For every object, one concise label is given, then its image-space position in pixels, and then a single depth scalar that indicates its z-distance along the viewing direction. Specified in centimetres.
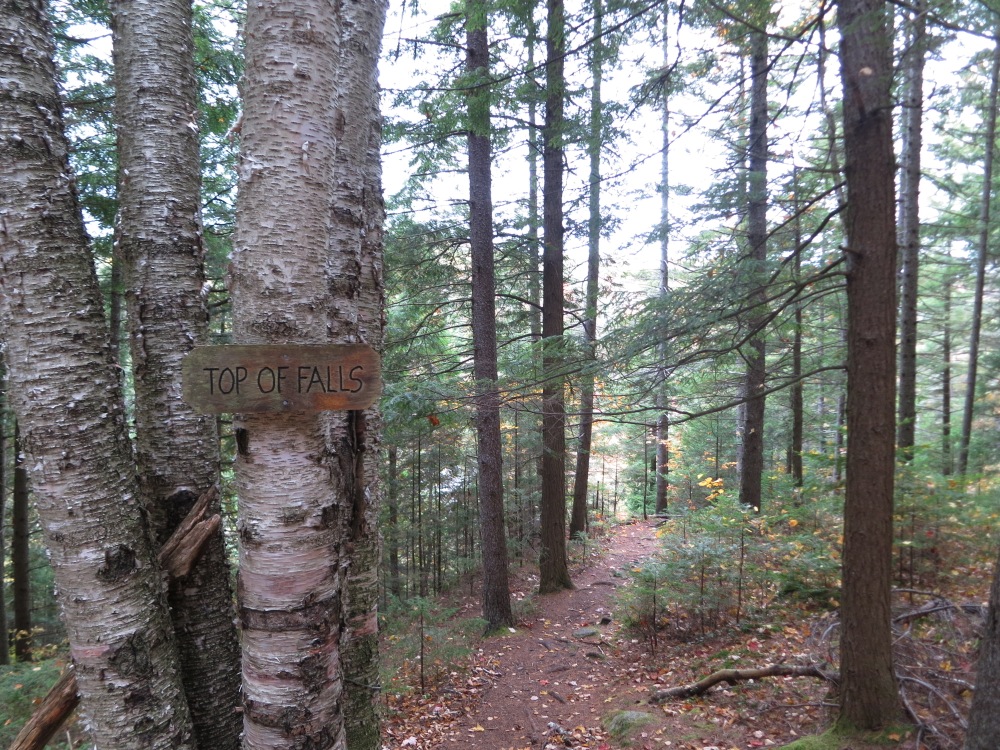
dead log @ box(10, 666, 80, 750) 211
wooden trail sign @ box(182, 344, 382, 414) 169
